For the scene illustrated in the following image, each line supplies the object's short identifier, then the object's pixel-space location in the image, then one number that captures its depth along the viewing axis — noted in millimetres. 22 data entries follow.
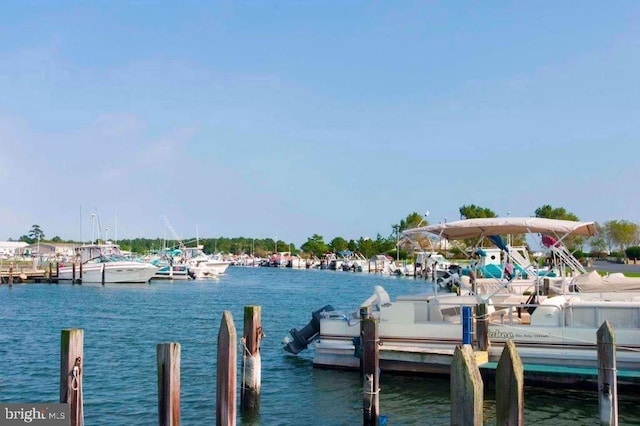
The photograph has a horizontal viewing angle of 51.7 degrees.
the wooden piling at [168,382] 12102
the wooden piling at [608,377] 13631
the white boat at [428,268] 87600
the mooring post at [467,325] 20484
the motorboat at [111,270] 81688
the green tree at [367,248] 189500
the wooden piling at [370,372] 15961
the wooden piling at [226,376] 13320
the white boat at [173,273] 97562
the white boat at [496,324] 19953
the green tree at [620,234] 144625
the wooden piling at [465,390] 9992
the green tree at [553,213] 127200
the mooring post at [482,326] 20656
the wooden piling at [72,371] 12242
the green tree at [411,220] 157175
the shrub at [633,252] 122312
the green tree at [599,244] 141988
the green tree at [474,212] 138625
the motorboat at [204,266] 103838
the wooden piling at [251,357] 17222
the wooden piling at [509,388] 10594
